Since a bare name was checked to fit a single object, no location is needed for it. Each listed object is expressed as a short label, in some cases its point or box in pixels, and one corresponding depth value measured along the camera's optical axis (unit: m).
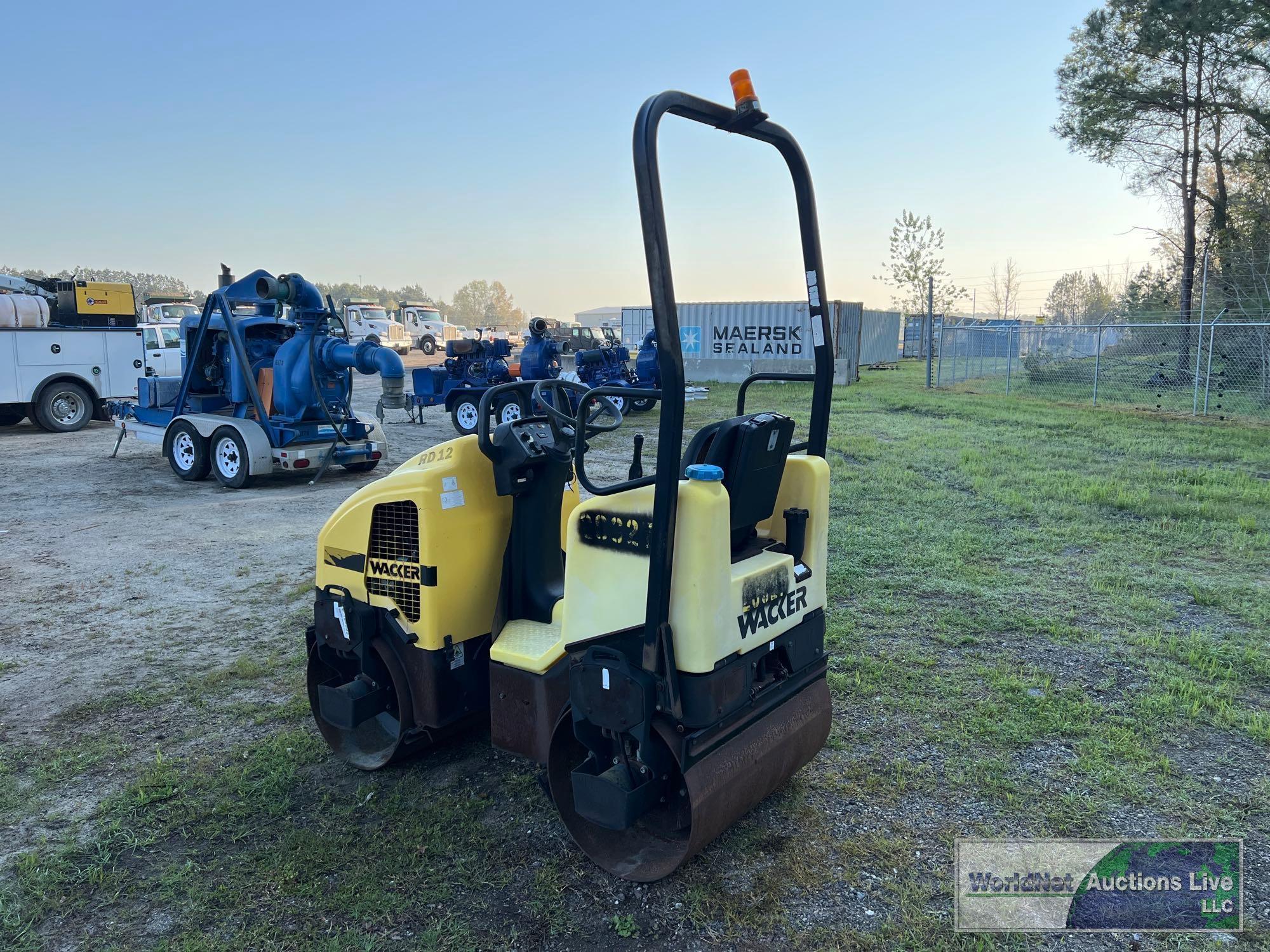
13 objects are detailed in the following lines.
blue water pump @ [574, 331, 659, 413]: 16.38
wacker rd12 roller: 2.46
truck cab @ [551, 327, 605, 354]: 20.23
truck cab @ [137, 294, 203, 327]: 25.46
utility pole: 21.20
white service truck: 14.12
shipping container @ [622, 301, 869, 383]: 26.17
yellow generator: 15.41
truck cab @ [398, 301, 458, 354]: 42.44
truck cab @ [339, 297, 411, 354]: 34.84
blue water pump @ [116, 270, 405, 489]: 9.53
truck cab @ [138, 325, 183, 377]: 16.72
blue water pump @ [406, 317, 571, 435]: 16.09
